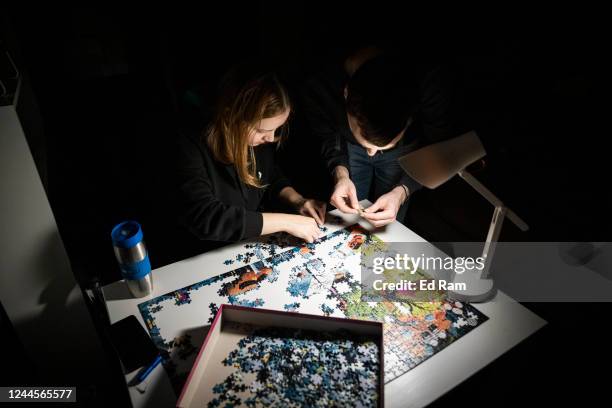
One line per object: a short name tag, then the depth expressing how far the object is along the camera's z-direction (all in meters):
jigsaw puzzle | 1.36
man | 1.51
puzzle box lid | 1.23
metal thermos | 1.42
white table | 1.23
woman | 1.66
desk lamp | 1.33
